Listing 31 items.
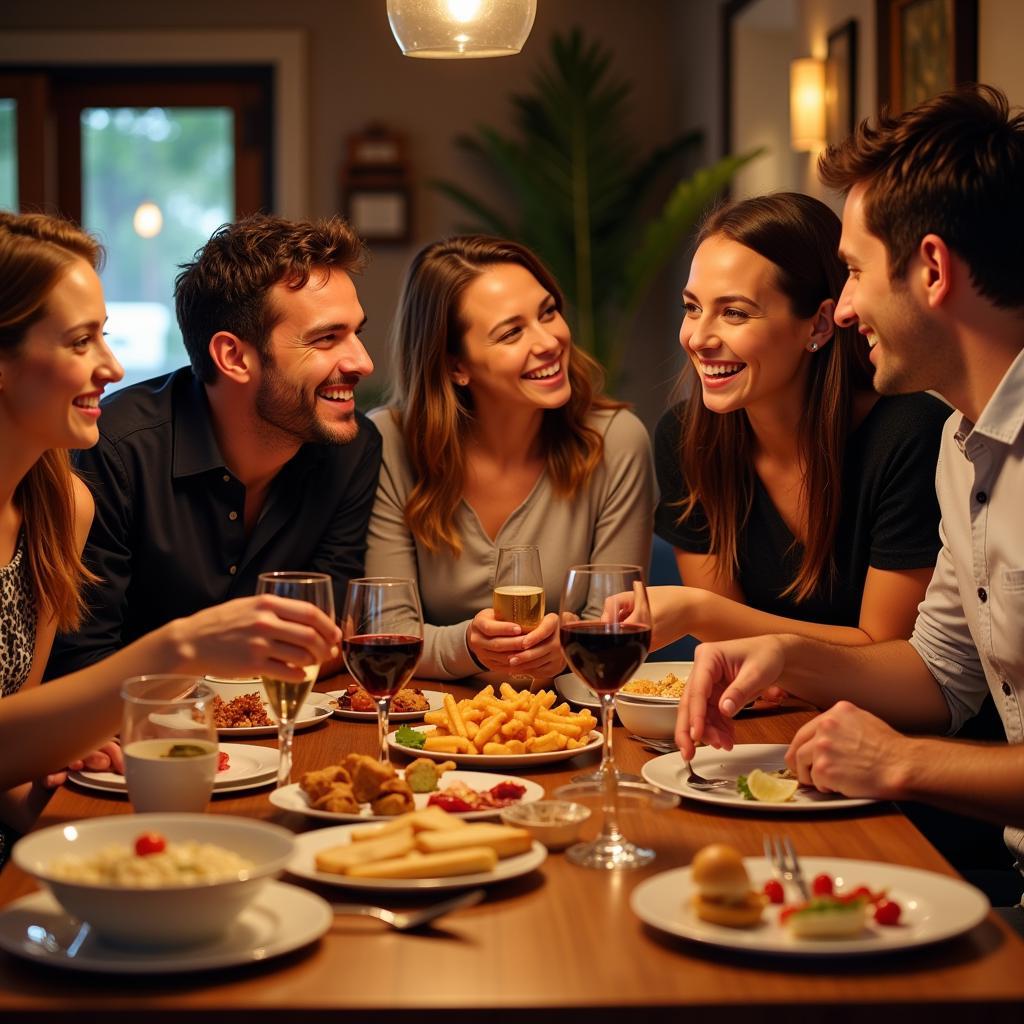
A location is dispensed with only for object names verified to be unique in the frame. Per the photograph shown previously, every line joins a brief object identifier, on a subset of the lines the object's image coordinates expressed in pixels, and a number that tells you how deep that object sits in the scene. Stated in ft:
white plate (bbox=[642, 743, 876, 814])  4.83
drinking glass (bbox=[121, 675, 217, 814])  4.45
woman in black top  7.80
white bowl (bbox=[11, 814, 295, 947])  3.41
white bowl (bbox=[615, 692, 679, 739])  5.78
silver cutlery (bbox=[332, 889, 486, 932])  3.71
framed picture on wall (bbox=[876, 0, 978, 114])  12.34
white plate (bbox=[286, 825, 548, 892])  3.93
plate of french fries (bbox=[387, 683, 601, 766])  5.48
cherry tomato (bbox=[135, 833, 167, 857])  3.71
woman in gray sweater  8.95
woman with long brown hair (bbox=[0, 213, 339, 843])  5.01
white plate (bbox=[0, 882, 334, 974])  3.42
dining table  3.32
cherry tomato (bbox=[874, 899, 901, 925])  3.70
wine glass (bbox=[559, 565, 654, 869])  4.68
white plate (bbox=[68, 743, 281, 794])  5.11
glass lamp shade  7.23
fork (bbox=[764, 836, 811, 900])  3.99
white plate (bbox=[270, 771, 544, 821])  4.61
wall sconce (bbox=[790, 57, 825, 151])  17.01
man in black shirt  8.16
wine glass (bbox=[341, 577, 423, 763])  4.87
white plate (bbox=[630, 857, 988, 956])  3.53
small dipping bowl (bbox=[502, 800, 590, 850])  4.41
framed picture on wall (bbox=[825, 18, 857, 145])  15.85
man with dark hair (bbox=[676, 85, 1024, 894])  5.89
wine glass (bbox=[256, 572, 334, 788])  4.63
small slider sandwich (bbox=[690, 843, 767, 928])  3.68
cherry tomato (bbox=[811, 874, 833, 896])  3.90
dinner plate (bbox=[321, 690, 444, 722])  6.21
